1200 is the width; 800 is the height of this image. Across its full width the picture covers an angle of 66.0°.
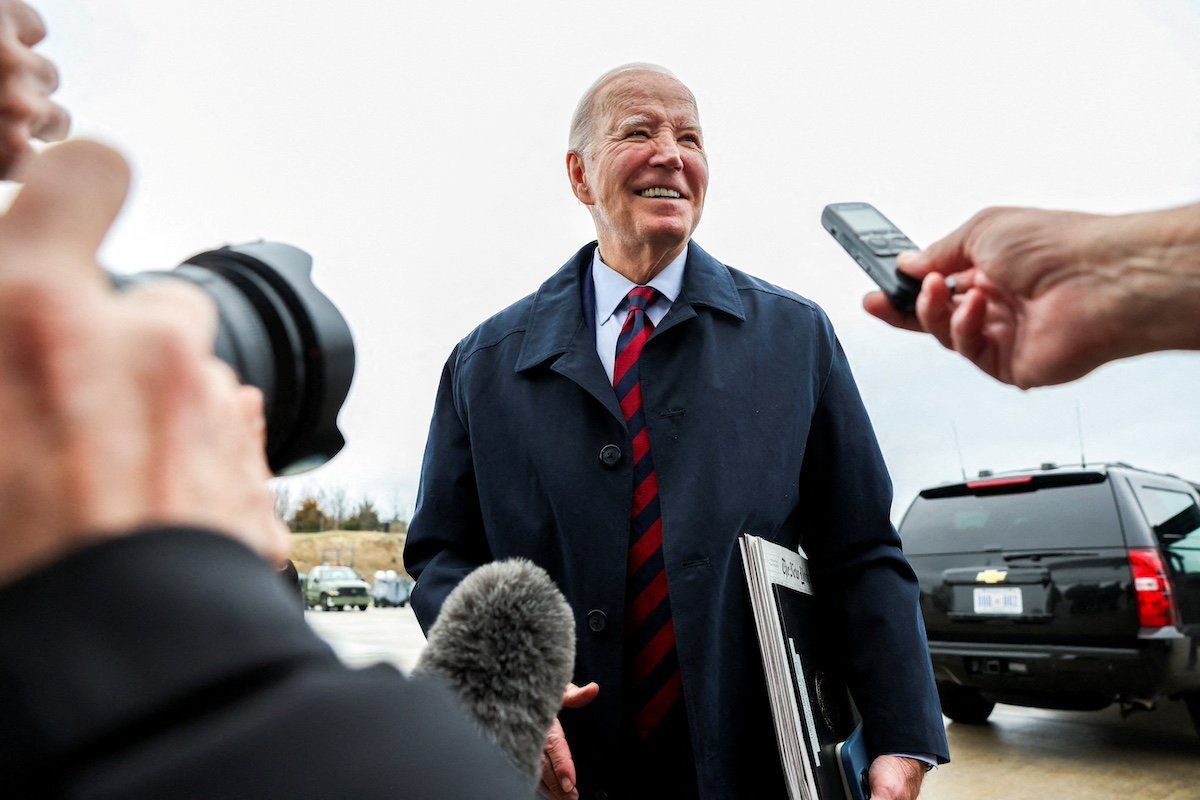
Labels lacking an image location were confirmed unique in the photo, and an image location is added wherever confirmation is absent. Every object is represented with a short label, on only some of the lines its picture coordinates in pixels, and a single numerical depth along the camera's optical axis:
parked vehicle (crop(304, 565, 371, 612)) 27.20
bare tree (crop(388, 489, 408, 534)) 59.17
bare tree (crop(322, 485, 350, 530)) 62.56
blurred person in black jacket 0.38
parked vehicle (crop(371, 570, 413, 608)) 31.19
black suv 5.42
